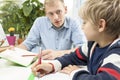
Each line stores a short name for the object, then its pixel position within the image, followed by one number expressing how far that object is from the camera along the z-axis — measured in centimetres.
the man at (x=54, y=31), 176
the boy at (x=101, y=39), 78
